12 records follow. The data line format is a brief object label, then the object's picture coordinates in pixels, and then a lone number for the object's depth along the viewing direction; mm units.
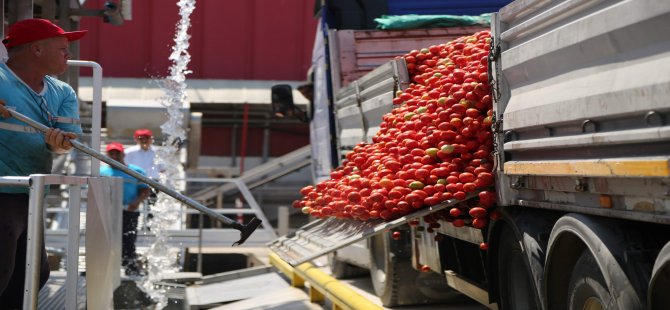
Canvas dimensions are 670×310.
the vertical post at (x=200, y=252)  20647
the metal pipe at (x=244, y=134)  37322
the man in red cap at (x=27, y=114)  7915
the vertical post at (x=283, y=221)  25833
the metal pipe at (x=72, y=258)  7595
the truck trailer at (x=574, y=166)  5546
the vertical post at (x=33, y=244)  6514
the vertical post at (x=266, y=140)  38516
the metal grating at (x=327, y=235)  8732
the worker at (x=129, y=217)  18700
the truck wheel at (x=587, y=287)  6182
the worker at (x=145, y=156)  21532
